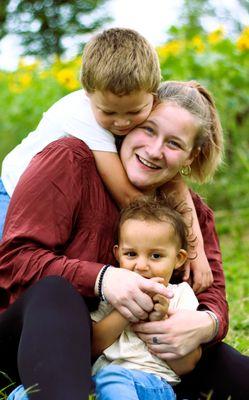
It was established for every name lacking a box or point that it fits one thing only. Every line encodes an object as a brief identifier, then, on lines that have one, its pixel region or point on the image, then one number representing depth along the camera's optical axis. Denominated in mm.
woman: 2393
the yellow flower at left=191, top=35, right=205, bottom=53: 6671
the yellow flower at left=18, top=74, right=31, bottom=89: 7918
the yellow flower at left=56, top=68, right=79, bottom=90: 6508
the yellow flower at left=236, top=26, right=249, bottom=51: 6328
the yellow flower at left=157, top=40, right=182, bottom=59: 6542
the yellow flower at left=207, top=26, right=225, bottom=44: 6891
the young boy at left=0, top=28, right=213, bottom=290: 2773
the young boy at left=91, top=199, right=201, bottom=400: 2561
